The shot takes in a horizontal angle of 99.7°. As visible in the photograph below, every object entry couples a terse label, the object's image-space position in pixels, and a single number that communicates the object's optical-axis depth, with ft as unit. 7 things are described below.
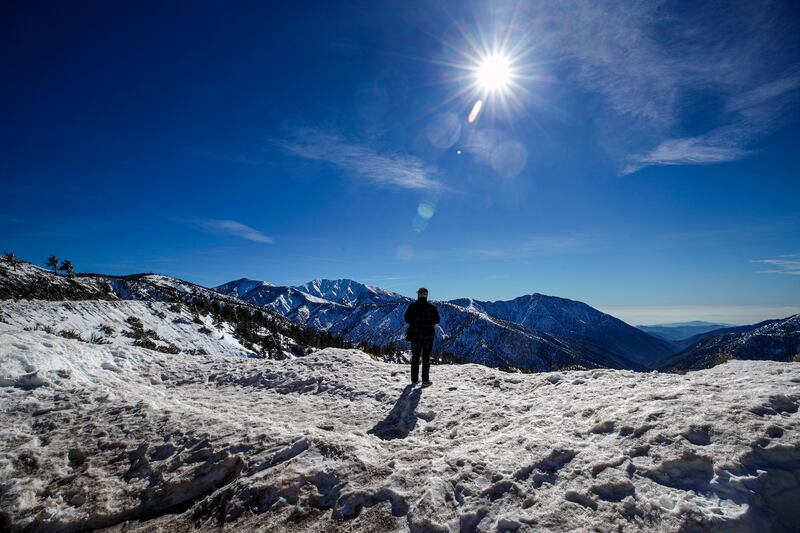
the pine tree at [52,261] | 171.24
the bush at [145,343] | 68.94
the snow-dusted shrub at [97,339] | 60.45
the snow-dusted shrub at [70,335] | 57.47
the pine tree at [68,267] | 161.76
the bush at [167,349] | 67.14
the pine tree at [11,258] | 151.31
